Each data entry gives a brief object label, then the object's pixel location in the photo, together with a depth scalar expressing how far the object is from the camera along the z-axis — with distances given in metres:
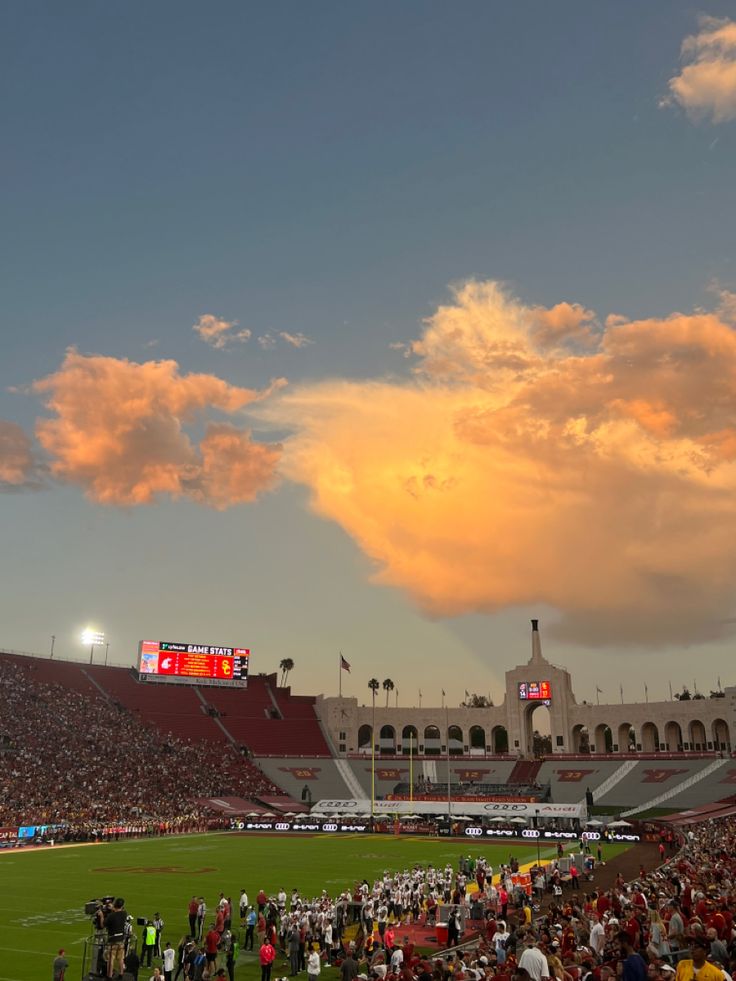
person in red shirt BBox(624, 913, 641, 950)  17.45
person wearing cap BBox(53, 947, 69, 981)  21.27
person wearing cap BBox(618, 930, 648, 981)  12.24
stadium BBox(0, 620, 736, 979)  45.38
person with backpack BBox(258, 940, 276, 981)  23.45
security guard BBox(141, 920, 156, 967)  25.39
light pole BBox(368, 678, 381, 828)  158.16
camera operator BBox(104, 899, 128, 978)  20.66
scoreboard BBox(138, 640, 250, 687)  102.12
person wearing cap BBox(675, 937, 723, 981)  10.17
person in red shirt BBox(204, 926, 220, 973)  22.91
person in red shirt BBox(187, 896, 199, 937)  28.08
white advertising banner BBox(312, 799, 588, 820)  69.50
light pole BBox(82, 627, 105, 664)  121.06
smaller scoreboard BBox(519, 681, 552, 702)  107.69
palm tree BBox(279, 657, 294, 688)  151.38
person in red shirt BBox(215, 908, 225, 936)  24.89
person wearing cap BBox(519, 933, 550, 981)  13.36
